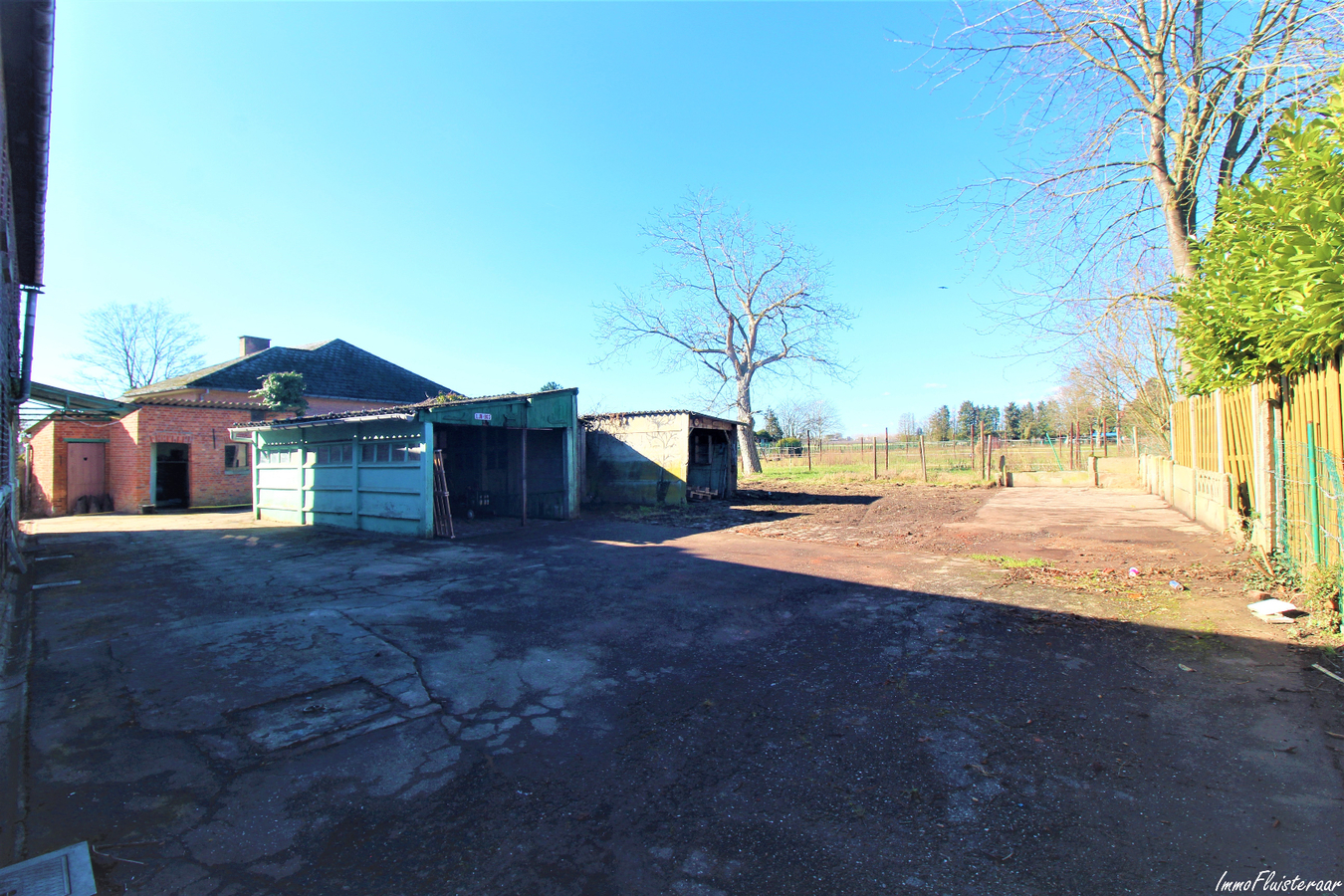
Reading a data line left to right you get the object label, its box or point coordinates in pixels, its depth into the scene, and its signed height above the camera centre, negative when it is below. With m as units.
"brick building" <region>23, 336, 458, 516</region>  17.12 +0.40
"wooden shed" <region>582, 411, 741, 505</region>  16.67 +0.11
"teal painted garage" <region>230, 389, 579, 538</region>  11.63 +0.08
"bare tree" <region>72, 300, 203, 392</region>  36.34 +6.43
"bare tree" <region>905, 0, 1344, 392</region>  6.90 +4.34
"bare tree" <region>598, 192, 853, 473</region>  31.16 +6.32
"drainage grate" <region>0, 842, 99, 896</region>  2.20 -1.53
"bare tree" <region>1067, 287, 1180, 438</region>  16.36 +2.39
